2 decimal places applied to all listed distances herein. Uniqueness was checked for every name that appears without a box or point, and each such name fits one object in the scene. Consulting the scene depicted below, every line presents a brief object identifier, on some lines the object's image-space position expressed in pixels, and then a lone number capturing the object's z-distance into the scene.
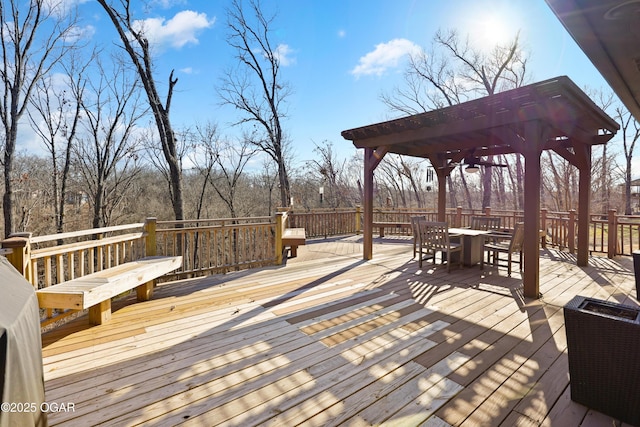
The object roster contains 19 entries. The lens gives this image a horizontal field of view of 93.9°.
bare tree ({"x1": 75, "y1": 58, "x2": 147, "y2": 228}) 12.02
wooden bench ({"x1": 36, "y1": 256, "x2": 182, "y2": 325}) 2.55
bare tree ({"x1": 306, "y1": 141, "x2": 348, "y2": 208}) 17.44
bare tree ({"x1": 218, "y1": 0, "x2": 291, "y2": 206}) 12.41
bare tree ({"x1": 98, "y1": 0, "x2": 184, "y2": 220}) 8.16
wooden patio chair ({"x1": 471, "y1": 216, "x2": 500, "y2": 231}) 6.59
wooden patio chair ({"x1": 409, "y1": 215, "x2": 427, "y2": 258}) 5.49
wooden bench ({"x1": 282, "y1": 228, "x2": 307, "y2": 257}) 5.98
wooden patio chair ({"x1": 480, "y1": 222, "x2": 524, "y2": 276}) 4.61
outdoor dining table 5.46
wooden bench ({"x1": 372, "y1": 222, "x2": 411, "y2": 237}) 9.05
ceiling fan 6.29
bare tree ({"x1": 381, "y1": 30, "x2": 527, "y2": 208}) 13.08
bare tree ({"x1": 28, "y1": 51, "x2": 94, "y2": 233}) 10.94
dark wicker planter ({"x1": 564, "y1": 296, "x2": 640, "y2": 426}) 1.59
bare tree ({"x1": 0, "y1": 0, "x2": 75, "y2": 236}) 8.15
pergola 3.76
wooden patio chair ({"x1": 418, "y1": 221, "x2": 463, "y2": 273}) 4.99
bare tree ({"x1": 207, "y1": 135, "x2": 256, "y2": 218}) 15.77
